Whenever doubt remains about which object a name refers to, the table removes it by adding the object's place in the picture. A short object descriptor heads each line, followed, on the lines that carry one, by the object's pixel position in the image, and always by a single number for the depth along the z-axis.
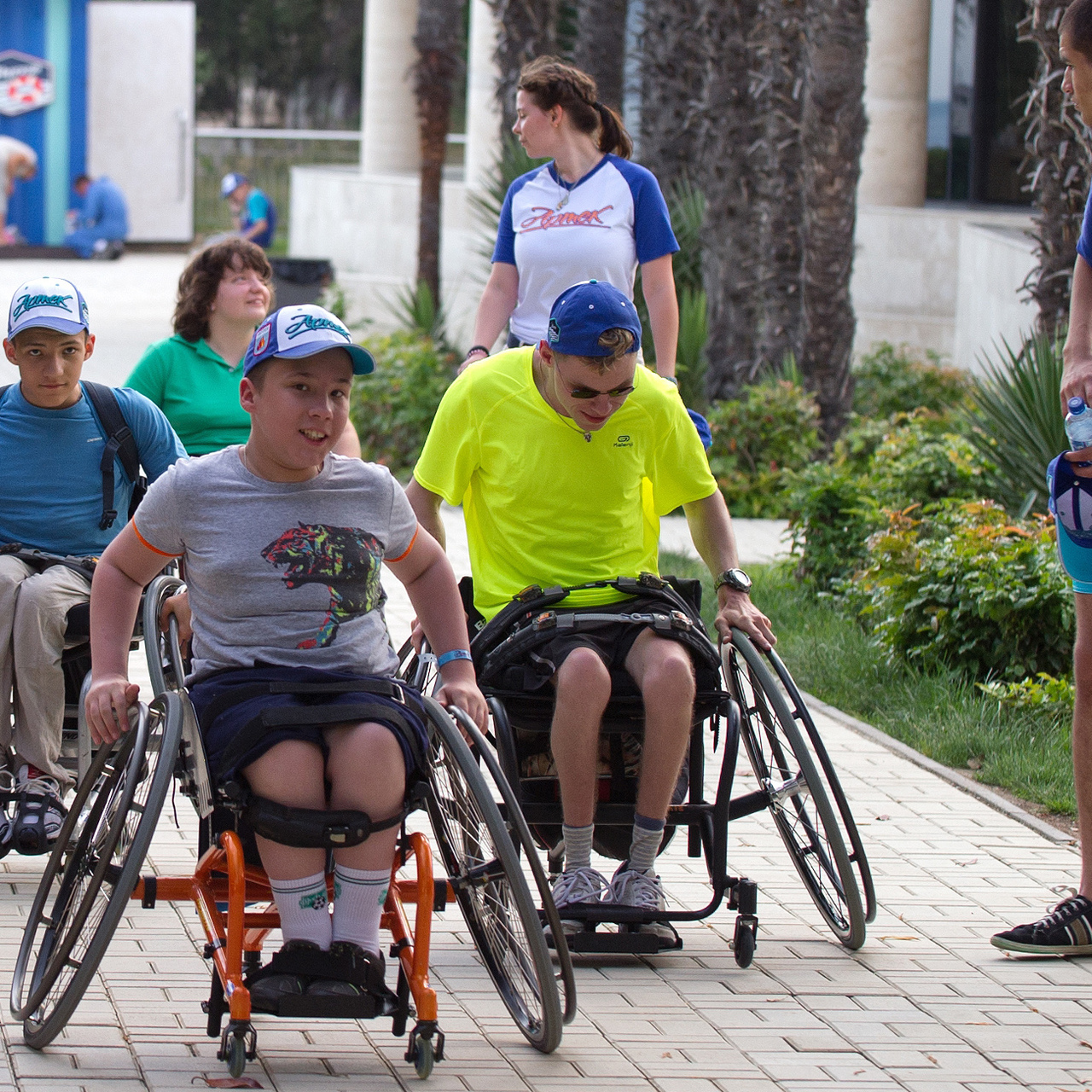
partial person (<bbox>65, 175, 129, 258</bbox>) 51.47
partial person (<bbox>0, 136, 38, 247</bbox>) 50.56
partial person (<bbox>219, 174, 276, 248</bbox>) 42.73
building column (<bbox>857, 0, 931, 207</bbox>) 32.16
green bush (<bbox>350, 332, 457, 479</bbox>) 23.06
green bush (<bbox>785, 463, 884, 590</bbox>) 15.44
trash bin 31.53
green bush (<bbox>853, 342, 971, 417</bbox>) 23.91
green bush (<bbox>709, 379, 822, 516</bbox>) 20.44
